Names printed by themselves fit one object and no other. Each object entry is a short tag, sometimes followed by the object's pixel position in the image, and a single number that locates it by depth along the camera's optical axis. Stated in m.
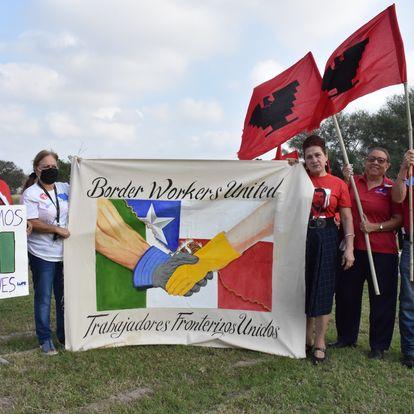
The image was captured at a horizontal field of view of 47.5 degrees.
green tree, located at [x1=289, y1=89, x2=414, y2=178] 31.12
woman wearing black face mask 4.27
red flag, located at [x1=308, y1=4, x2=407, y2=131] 4.13
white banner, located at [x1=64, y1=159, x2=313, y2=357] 4.47
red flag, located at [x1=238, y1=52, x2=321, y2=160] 4.72
